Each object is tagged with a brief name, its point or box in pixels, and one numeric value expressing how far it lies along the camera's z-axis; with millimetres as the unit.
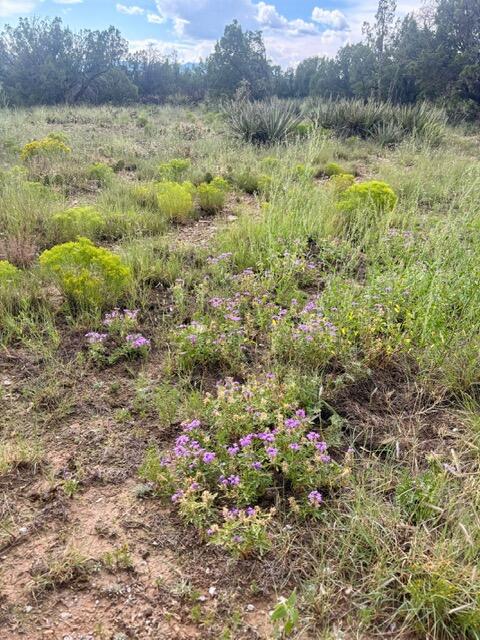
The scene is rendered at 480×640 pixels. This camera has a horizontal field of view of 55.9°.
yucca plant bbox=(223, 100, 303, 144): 9414
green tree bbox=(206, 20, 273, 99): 24891
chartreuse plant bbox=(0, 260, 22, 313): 3340
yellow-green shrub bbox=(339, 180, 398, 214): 4988
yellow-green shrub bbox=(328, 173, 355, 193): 5862
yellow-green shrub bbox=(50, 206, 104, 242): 4469
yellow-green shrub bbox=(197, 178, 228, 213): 5621
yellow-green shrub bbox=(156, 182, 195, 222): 5309
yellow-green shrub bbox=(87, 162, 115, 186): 6551
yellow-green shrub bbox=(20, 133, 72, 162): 7294
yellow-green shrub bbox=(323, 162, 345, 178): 7534
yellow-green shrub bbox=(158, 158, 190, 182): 6655
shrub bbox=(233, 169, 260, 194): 6680
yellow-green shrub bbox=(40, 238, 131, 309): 3352
